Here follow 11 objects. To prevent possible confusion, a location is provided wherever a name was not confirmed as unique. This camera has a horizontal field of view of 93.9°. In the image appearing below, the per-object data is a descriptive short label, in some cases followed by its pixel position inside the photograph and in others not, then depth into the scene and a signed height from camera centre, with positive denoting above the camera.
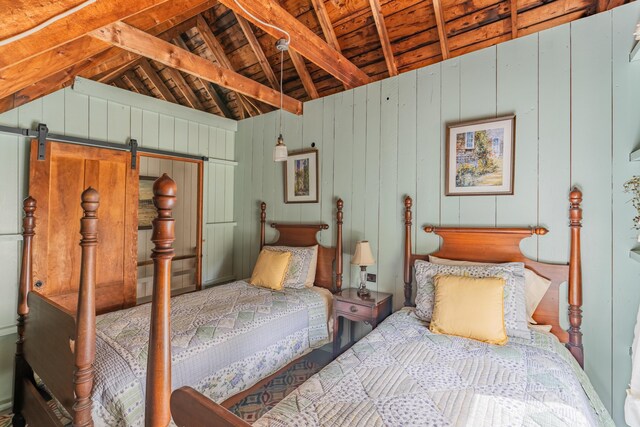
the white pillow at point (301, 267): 3.01 -0.54
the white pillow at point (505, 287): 1.88 -0.47
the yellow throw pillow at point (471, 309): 1.77 -0.57
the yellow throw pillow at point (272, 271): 2.99 -0.57
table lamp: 2.65 -0.39
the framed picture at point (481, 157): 2.26 +0.47
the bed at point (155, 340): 0.77 -0.77
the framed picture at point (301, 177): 3.35 +0.43
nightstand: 2.49 -0.80
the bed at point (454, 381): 1.12 -0.75
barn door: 2.57 -0.08
